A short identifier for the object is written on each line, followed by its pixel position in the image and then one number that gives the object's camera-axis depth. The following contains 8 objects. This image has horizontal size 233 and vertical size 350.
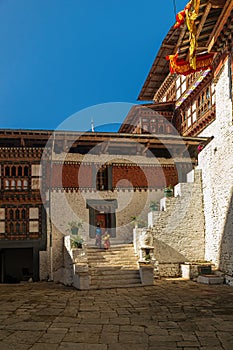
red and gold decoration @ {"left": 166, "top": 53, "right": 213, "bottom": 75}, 17.12
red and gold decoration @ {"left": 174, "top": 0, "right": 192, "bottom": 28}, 15.85
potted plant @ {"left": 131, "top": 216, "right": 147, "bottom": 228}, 19.33
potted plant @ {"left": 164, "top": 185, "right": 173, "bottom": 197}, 18.67
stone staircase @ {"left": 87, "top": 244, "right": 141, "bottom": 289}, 14.34
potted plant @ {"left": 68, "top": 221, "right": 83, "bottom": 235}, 17.86
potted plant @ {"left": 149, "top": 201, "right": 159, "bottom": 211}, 18.72
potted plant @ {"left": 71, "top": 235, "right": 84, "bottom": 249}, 16.17
